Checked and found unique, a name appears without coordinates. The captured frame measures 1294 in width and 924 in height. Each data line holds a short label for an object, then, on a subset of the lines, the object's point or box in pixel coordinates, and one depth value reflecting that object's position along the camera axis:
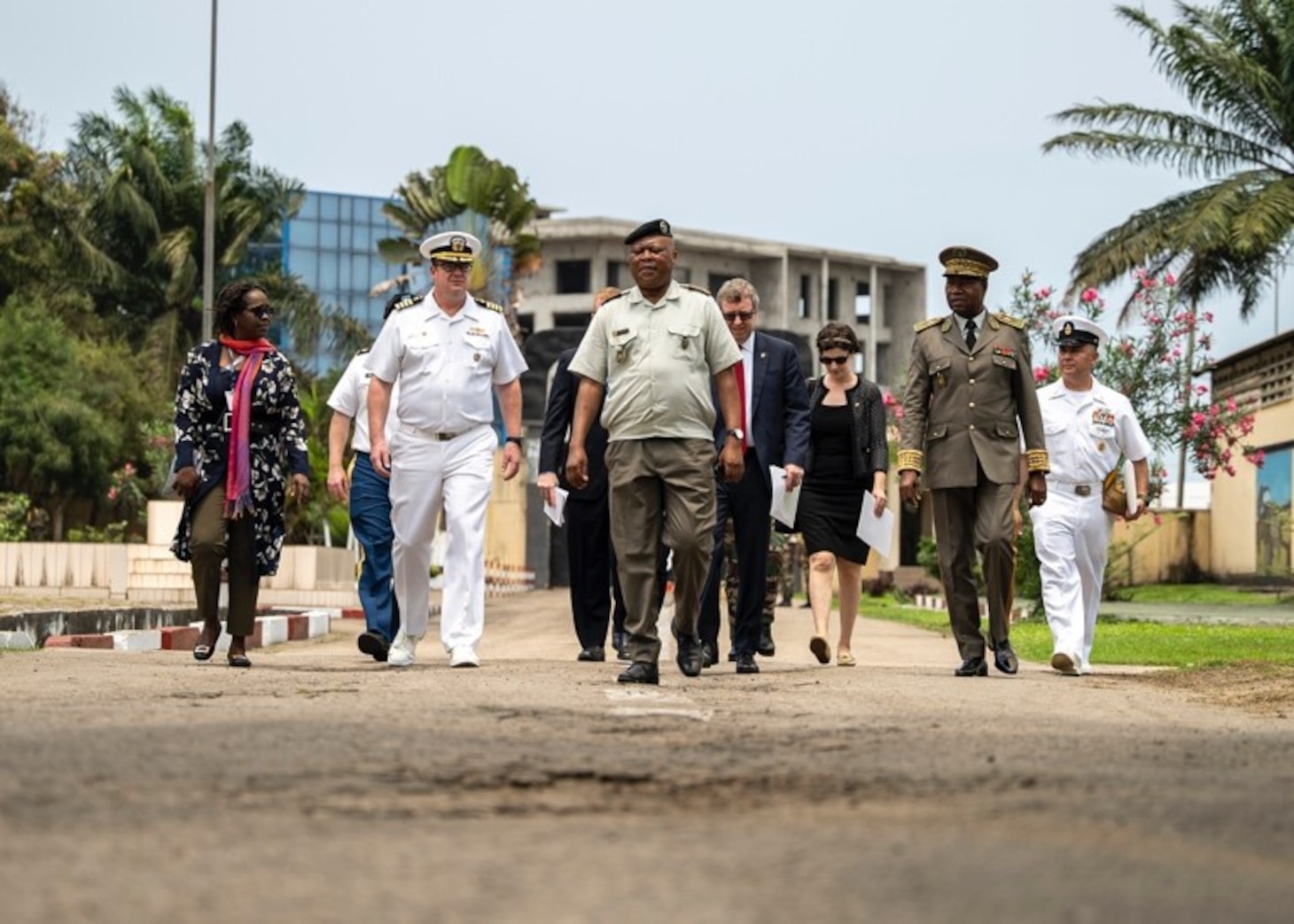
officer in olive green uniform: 12.27
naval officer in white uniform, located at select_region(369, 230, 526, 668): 11.95
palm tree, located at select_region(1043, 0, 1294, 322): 36.38
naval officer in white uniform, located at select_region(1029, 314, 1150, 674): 13.12
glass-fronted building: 107.62
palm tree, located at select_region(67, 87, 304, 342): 66.44
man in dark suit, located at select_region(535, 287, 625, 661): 13.09
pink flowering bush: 26.89
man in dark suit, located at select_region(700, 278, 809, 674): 12.33
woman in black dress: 13.32
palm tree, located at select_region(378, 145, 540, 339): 52.59
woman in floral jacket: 12.07
